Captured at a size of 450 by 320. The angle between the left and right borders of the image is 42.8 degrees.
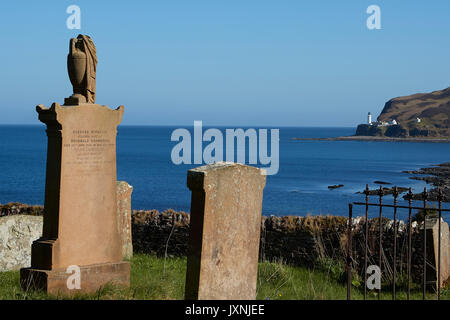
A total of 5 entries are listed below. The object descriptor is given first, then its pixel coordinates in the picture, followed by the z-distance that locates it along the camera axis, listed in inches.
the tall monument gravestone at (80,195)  330.6
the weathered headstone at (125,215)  491.8
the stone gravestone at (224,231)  244.7
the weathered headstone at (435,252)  387.9
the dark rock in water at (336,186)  2527.1
